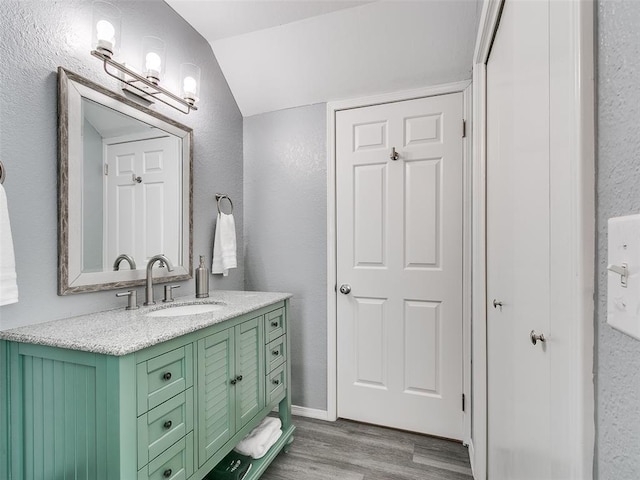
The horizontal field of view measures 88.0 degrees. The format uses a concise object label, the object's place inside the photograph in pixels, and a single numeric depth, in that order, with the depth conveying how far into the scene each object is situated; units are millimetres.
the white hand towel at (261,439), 1614
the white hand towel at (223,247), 2082
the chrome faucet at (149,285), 1588
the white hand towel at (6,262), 1031
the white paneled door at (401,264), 1957
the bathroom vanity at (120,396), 976
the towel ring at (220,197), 2150
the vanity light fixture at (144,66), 1336
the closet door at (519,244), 731
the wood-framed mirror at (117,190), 1306
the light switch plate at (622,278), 337
